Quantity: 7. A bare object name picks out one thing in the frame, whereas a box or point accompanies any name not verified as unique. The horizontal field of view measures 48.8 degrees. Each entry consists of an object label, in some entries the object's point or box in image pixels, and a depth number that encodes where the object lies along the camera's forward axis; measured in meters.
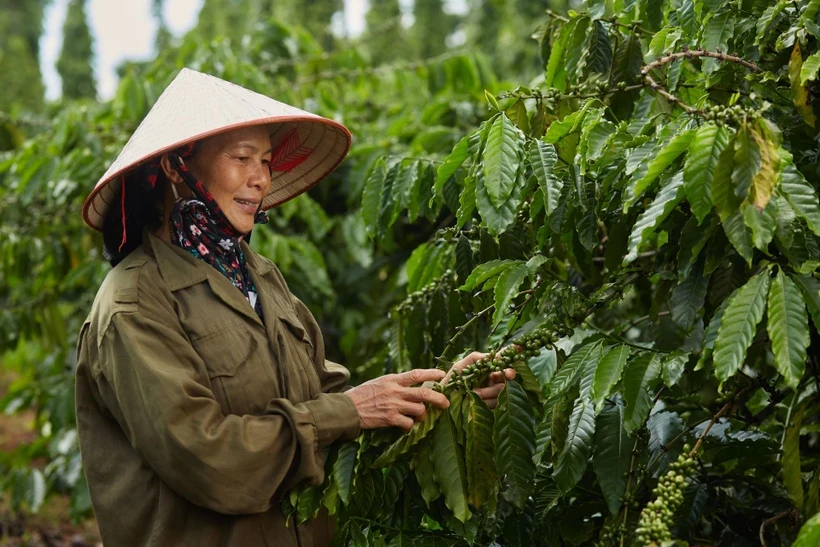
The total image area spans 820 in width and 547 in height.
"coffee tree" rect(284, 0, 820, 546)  1.36
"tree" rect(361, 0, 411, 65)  12.18
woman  1.48
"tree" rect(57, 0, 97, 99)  16.58
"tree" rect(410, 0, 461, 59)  13.53
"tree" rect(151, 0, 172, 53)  20.08
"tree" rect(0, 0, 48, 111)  14.02
